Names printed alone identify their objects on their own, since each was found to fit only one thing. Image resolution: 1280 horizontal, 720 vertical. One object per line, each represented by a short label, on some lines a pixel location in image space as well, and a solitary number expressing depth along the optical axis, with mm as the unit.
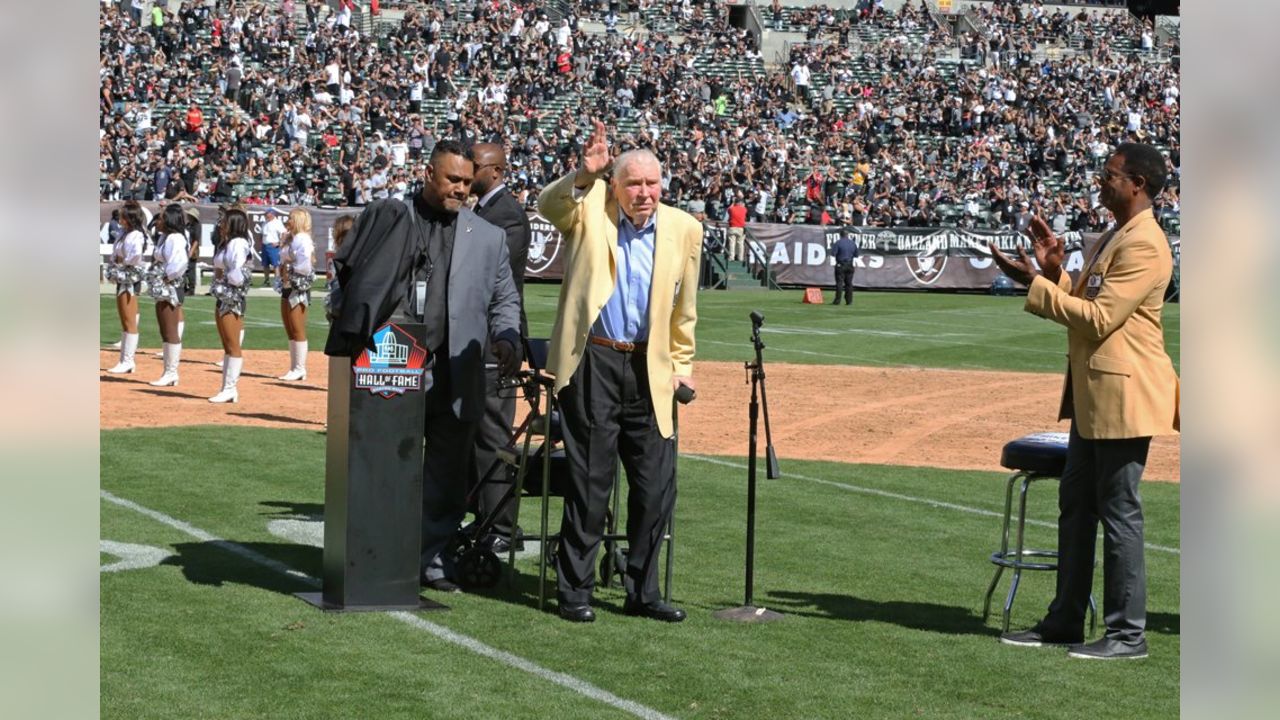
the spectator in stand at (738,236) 41625
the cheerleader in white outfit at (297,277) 17500
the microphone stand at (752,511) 7273
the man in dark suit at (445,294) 7289
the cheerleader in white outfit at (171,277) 17484
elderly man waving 7109
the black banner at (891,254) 41781
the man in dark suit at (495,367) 8695
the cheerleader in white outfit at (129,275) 18562
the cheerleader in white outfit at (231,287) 16281
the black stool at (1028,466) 7207
